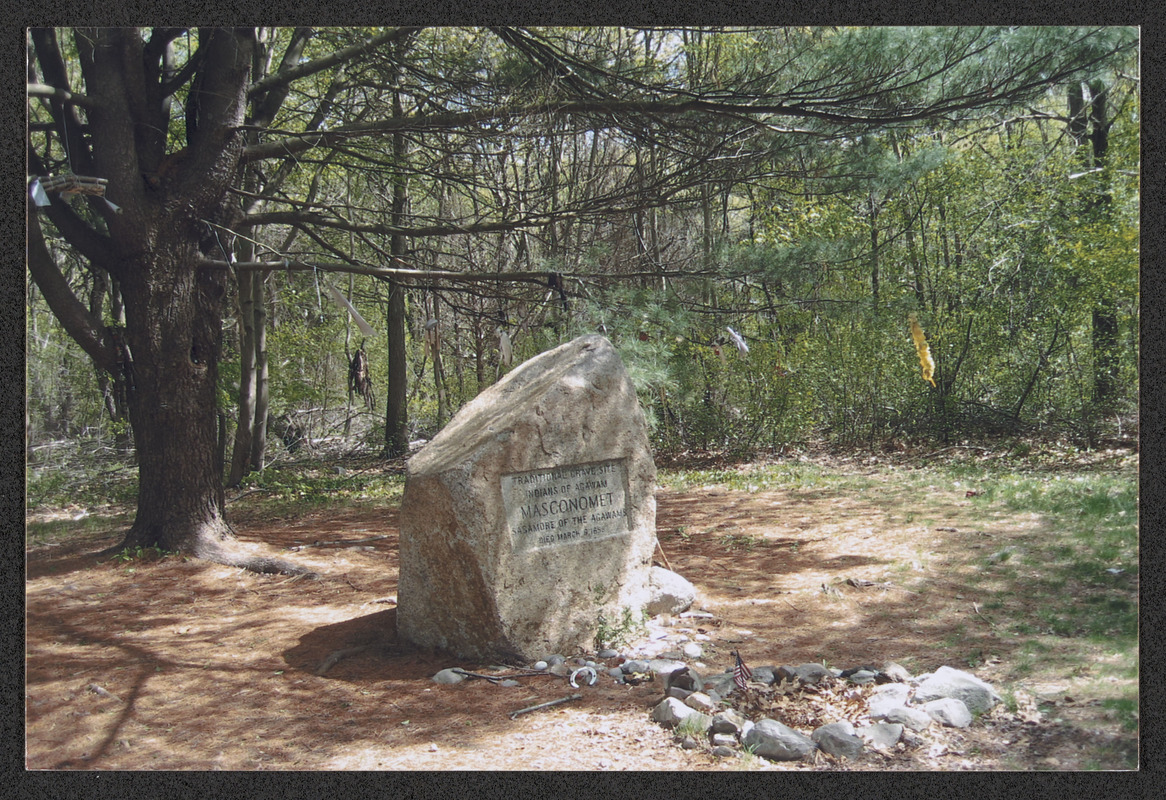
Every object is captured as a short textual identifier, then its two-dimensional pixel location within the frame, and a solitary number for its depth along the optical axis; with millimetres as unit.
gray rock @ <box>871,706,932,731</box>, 2721
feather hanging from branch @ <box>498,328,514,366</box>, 5156
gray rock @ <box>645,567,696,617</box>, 4086
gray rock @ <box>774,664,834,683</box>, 3154
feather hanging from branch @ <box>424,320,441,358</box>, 5406
